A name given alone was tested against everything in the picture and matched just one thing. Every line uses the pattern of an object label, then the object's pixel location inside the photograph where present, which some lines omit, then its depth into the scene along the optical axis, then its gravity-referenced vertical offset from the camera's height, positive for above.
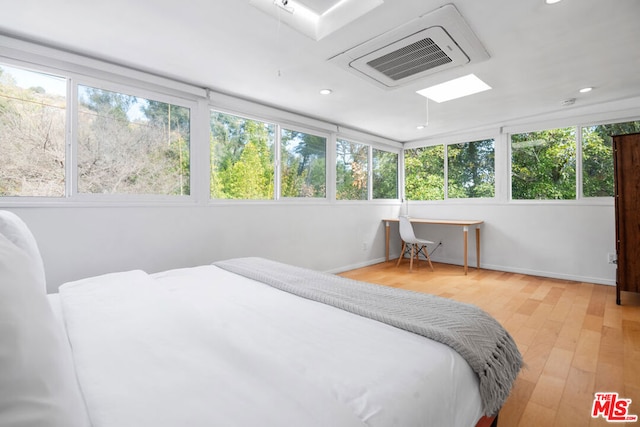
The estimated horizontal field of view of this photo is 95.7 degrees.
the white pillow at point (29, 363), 0.39 -0.23
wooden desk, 4.25 -0.17
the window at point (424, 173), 5.23 +0.77
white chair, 4.50 -0.31
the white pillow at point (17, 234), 0.99 -0.07
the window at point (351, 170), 4.58 +0.73
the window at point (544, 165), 3.97 +0.70
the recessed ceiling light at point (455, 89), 2.84 +1.30
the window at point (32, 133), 2.08 +0.62
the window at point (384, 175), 5.29 +0.74
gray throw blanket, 1.03 -0.43
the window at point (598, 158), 3.66 +0.71
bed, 0.52 -0.43
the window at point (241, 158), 3.18 +0.67
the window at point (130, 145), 2.39 +0.64
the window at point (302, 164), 3.83 +0.70
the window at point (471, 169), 4.65 +0.74
